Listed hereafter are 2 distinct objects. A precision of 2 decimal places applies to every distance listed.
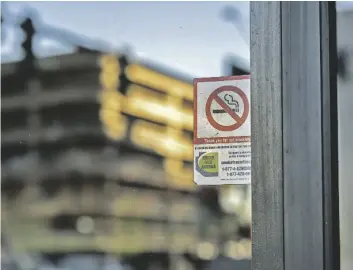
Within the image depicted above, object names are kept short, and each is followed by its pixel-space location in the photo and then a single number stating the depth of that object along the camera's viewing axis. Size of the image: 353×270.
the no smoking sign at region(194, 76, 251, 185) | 1.04
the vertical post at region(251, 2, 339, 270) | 0.91
